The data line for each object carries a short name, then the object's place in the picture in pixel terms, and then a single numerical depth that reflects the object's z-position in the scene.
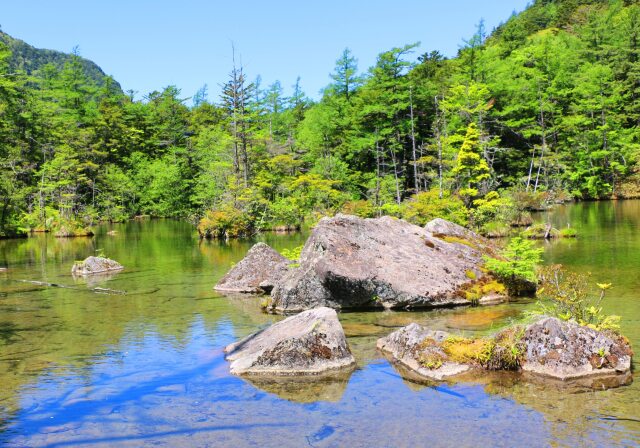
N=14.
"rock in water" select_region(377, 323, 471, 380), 8.80
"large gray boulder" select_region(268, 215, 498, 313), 14.36
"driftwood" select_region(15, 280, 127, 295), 17.62
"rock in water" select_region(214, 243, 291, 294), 17.41
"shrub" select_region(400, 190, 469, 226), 32.34
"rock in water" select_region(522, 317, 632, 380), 8.36
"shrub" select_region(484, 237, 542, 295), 14.90
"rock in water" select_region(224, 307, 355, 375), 9.11
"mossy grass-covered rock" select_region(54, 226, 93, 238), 46.12
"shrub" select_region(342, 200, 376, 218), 45.29
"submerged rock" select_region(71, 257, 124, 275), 22.23
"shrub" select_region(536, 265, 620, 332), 9.52
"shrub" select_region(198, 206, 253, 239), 40.12
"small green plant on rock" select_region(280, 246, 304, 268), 17.76
